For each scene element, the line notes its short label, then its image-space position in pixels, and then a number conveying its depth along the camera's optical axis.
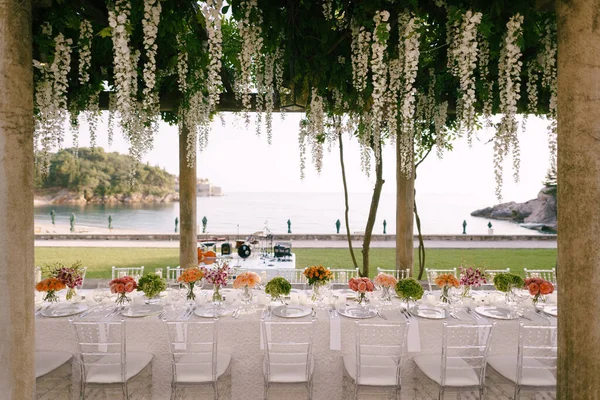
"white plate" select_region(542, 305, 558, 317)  3.51
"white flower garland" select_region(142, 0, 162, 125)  2.34
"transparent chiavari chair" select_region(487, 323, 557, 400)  2.93
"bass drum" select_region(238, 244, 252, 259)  7.09
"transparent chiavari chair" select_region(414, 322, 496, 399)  2.94
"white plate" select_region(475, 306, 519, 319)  3.46
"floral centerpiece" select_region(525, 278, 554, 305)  3.58
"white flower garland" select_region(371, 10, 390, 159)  2.44
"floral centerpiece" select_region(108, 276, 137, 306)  3.52
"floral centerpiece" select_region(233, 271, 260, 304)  3.64
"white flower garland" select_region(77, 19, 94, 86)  2.71
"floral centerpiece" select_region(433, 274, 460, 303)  3.72
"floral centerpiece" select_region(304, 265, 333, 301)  3.69
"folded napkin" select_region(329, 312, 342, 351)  3.32
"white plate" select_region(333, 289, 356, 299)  3.83
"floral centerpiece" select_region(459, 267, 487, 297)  3.76
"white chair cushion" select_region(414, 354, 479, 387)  2.96
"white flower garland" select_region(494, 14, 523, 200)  2.45
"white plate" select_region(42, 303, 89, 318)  3.40
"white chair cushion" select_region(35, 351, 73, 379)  3.02
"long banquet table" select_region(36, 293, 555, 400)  3.36
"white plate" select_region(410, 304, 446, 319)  3.43
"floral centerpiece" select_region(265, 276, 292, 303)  3.62
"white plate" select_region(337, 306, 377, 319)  3.40
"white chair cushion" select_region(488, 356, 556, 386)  2.95
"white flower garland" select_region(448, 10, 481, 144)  2.36
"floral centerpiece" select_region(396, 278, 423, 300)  3.53
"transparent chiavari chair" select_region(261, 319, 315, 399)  3.01
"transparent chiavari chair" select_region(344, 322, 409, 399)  2.94
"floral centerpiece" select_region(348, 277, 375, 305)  3.58
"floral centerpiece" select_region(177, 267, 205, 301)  3.69
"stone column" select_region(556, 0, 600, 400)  1.67
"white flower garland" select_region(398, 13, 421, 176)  2.50
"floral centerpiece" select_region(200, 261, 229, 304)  3.63
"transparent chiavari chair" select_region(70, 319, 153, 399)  2.95
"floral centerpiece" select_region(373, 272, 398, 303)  3.75
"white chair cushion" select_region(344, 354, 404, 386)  2.94
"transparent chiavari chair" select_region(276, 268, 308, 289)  4.74
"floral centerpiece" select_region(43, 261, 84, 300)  3.67
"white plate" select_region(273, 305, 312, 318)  3.39
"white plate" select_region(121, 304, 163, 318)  3.39
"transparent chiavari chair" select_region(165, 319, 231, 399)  2.98
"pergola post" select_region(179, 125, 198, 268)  5.31
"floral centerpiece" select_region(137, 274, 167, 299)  3.65
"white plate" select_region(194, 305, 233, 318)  3.40
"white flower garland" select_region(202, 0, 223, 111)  2.38
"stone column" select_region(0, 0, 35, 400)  1.83
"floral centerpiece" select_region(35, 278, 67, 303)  3.51
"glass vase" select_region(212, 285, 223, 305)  3.63
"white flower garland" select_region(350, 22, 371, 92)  2.77
